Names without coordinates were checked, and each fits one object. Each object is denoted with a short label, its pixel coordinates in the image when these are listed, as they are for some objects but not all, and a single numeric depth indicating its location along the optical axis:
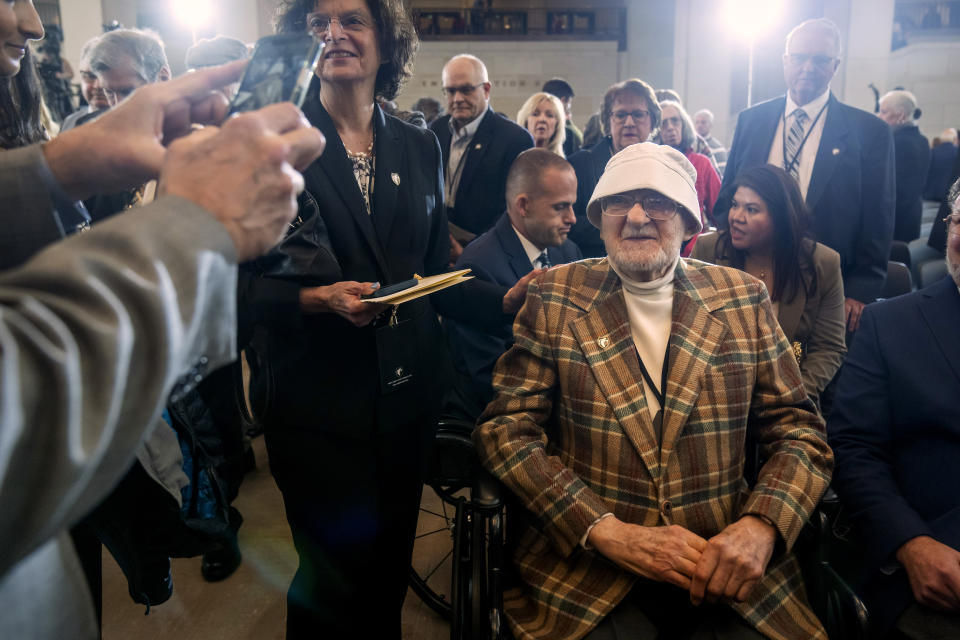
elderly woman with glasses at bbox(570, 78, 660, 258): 3.60
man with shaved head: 2.54
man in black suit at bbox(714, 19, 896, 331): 3.21
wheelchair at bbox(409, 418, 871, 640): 1.48
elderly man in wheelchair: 1.50
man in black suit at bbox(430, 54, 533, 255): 3.56
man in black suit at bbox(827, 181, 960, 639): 1.49
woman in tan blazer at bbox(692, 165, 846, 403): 2.56
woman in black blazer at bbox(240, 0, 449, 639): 1.57
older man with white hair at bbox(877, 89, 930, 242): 4.64
